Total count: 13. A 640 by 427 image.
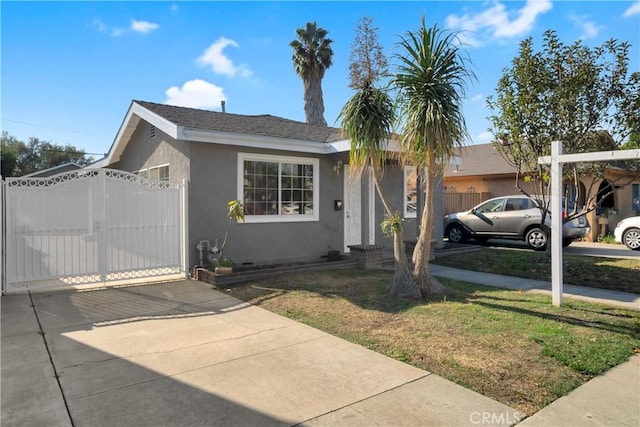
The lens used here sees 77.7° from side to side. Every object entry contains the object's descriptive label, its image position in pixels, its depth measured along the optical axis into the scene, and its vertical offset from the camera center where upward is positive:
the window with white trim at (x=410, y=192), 12.13 +0.59
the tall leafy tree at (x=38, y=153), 41.53 +6.60
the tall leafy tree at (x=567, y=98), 7.72 +2.27
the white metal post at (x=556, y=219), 6.16 -0.13
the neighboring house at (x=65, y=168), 23.65 +2.74
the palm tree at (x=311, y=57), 25.25 +9.84
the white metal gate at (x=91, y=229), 6.78 -0.30
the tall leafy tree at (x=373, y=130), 6.88 +1.43
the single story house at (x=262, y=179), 8.66 +0.80
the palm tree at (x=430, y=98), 6.10 +1.79
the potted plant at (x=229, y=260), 7.96 -0.97
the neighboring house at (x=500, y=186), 17.08 +1.23
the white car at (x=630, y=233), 13.35 -0.76
